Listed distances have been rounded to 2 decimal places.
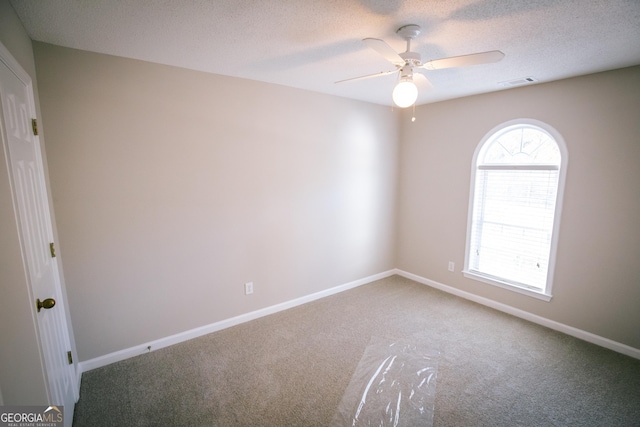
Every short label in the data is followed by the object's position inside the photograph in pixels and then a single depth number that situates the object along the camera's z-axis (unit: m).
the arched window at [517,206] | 3.01
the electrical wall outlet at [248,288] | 3.14
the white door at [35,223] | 1.37
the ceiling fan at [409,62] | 1.69
